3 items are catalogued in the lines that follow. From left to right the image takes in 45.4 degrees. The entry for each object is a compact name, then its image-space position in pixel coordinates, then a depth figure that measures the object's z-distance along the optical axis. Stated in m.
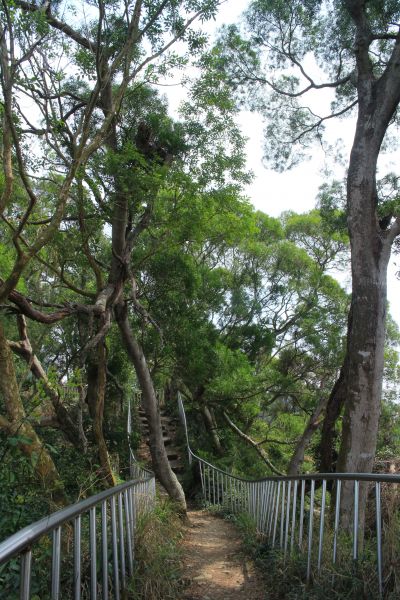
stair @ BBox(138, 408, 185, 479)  13.86
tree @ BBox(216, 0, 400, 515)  5.56
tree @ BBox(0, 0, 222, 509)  4.43
